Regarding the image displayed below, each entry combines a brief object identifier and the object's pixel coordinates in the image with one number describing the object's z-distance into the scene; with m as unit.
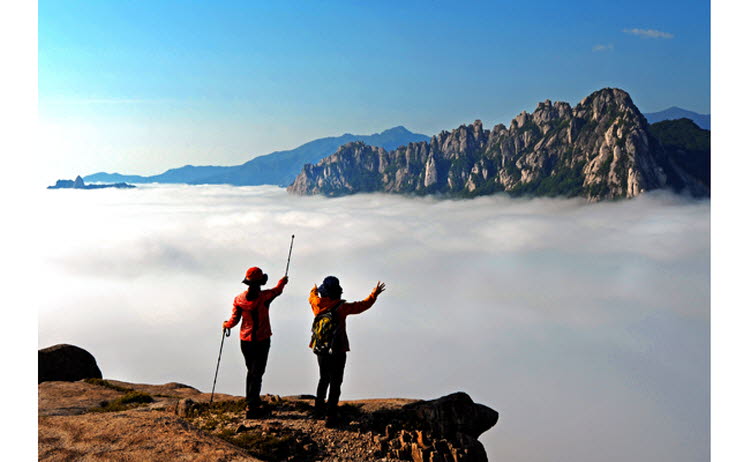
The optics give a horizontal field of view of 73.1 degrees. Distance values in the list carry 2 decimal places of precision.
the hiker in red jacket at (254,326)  15.77
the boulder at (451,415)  16.06
